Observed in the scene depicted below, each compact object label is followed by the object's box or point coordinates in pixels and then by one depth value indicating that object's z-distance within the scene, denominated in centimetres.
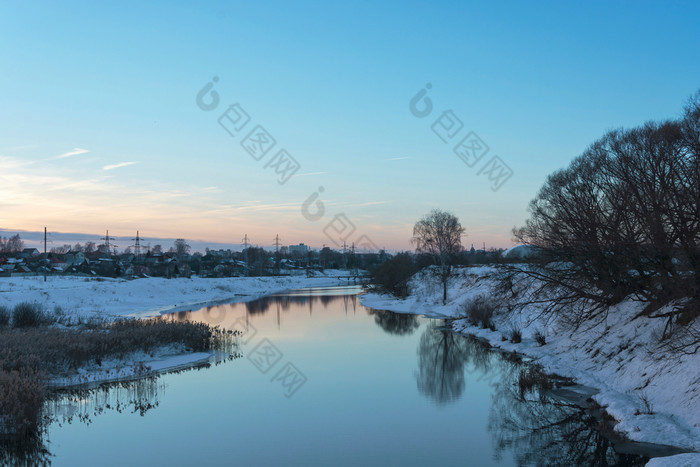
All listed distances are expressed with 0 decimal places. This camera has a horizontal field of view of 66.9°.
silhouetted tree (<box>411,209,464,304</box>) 5916
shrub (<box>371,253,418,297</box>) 5884
